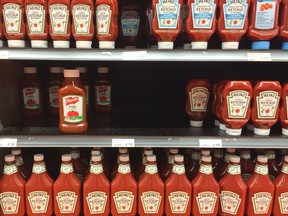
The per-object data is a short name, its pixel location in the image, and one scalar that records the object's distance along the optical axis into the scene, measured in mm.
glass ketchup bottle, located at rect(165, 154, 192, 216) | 1522
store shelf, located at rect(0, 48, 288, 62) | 1377
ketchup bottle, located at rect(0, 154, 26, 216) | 1516
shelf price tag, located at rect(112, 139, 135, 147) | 1467
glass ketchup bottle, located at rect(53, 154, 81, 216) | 1520
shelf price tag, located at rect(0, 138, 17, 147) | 1440
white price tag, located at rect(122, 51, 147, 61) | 1383
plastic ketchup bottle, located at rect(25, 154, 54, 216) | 1526
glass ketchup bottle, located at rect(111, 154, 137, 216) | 1525
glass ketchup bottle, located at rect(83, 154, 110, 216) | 1521
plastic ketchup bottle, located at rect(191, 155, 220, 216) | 1538
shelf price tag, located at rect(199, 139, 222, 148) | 1484
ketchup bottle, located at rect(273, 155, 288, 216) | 1567
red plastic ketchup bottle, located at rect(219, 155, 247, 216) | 1532
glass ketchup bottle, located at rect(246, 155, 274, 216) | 1529
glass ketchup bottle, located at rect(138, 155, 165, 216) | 1523
